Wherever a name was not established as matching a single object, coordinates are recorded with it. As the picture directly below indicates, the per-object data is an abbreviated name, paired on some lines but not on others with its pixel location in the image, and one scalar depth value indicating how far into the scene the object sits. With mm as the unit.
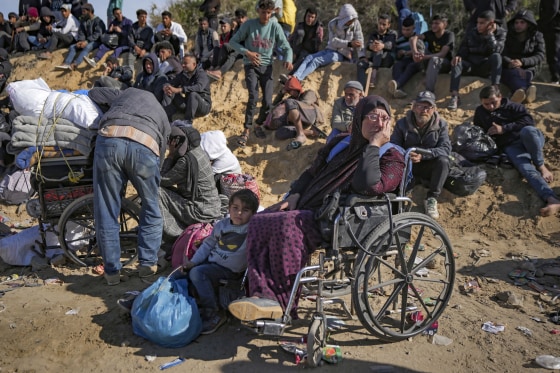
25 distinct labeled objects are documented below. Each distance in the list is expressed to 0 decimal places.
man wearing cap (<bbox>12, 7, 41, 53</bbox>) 12570
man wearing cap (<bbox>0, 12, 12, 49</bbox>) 12703
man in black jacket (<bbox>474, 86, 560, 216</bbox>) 5668
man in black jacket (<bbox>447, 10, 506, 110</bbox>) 6914
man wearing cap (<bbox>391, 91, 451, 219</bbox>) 5402
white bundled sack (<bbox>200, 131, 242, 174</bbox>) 5340
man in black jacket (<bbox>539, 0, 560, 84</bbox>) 7543
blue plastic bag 3240
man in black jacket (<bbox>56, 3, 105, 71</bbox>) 11228
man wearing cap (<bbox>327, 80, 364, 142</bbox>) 5883
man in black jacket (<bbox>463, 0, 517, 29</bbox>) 7641
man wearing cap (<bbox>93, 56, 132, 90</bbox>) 9391
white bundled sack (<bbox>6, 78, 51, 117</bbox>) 4277
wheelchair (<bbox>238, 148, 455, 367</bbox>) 3086
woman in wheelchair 3152
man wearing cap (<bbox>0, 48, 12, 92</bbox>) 10844
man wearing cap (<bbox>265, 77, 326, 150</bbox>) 7098
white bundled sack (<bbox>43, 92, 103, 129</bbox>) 4277
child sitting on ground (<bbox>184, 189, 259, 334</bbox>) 3512
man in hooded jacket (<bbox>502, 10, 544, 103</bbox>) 6891
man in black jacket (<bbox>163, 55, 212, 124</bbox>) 7684
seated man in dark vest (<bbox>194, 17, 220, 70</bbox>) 9477
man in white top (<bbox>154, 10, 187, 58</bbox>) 9898
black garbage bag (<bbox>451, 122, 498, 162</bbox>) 5973
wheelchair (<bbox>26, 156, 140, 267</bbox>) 4379
